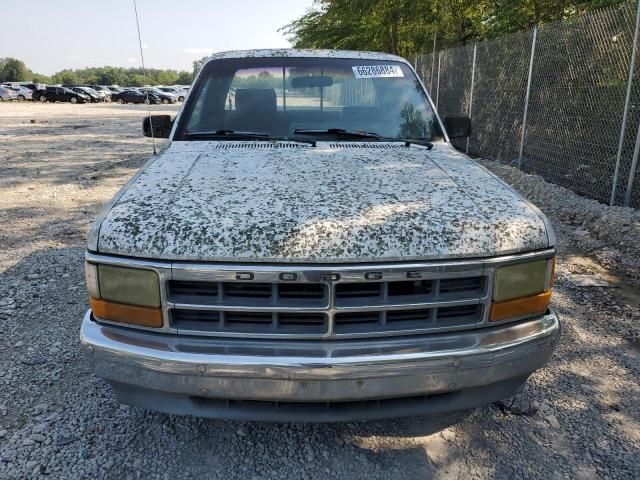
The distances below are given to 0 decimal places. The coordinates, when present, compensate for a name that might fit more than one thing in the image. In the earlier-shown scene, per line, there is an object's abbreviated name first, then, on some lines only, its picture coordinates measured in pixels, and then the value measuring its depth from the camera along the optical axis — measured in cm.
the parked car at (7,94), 4831
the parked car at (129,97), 4966
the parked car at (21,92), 4965
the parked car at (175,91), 5508
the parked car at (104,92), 5438
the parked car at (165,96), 5148
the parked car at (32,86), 5028
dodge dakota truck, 191
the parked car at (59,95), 4859
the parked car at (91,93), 5066
